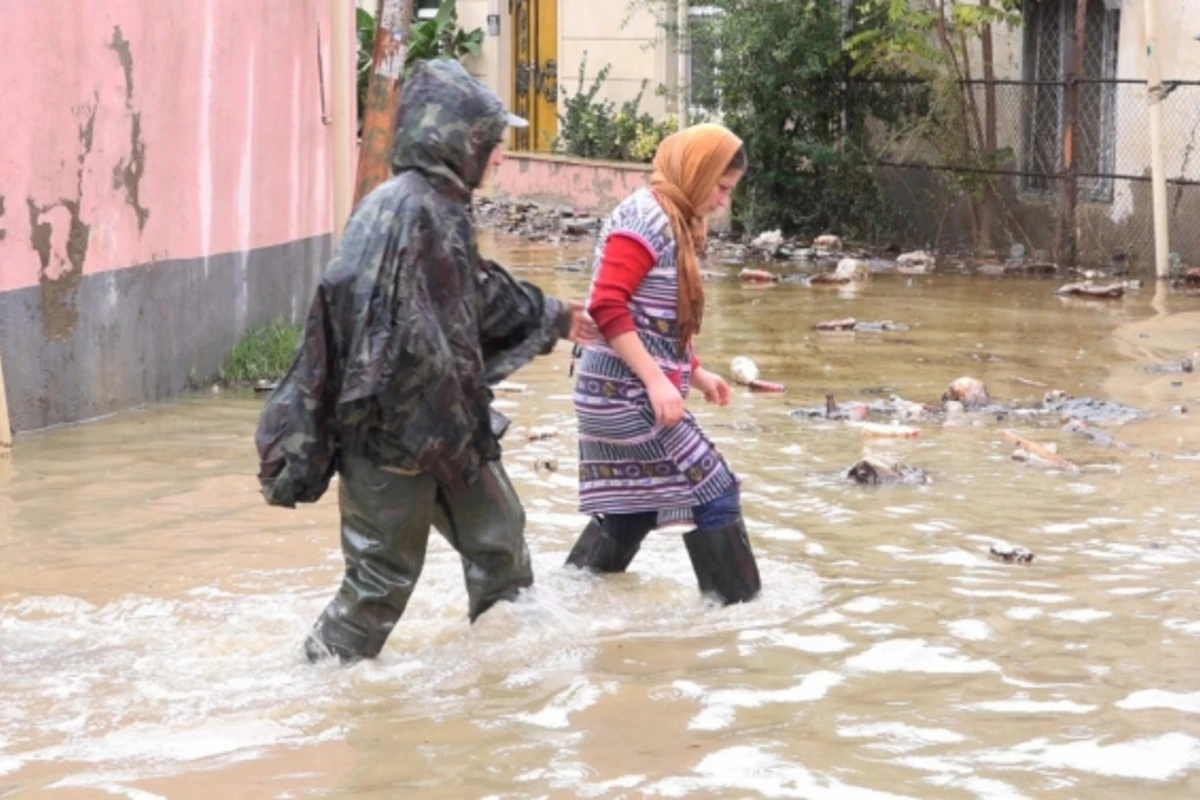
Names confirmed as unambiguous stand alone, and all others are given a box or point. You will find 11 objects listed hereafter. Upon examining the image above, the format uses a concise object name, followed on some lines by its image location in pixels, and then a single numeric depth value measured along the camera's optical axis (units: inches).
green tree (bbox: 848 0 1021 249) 682.2
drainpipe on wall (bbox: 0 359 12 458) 327.3
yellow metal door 1047.6
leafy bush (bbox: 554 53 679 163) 892.0
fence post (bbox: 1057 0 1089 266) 648.4
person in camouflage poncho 193.6
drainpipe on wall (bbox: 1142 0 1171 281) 593.0
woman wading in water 223.1
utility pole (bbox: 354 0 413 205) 495.8
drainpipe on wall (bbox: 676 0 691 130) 775.7
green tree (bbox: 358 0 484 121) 1029.8
